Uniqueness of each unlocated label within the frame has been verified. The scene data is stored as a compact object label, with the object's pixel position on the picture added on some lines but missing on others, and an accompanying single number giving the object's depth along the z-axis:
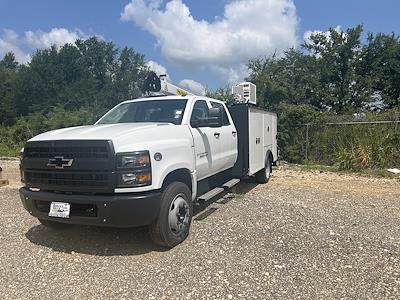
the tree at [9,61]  79.20
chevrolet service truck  4.05
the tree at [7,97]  44.91
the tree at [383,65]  31.28
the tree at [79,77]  48.88
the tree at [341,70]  30.67
